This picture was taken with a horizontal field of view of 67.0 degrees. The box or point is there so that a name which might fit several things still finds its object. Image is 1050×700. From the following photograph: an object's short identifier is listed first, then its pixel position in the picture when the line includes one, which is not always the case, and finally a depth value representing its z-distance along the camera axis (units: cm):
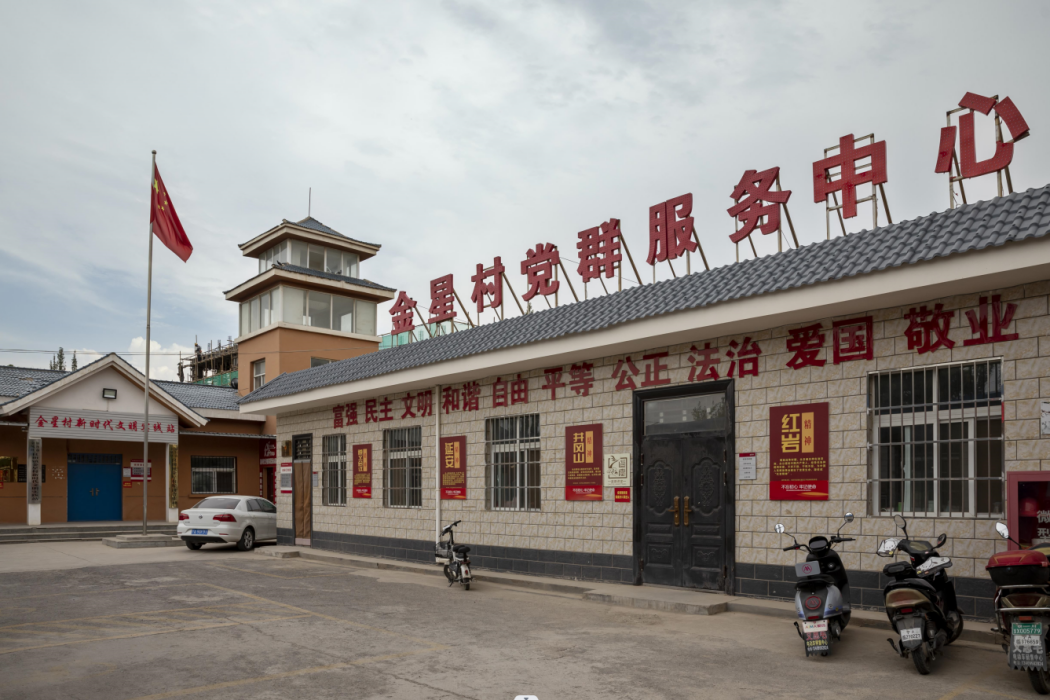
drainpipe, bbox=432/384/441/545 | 1395
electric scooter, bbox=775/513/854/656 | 656
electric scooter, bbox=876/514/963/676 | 600
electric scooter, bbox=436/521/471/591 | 1123
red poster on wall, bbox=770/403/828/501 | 880
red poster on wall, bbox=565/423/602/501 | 1132
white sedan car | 1783
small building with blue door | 2198
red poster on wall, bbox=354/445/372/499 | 1598
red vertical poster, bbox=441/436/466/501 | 1361
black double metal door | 978
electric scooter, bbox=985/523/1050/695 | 539
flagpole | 2019
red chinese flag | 2019
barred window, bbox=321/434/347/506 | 1700
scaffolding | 4091
